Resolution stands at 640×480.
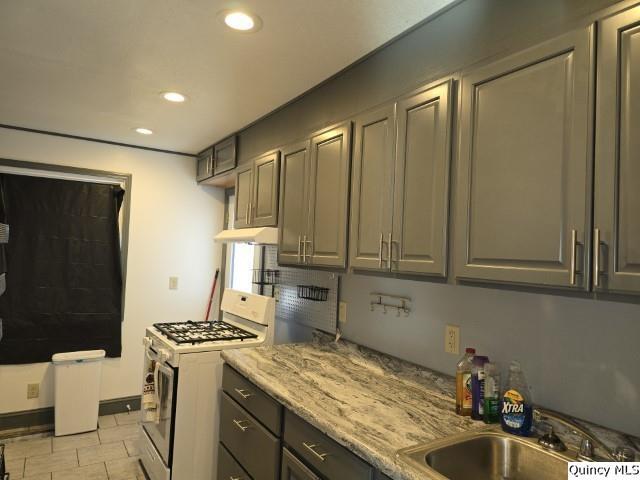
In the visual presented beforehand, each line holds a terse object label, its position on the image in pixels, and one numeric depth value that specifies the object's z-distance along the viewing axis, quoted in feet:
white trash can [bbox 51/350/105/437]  11.00
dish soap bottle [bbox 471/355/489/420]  4.92
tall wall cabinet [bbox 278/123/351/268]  6.57
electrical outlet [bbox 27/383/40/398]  11.23
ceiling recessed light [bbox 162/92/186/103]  8.42
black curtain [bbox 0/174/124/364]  11.07
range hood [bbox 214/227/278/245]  8.30
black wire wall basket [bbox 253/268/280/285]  10.53
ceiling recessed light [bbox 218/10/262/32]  5.54
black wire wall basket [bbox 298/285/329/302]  8.73
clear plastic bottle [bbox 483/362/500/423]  4.82
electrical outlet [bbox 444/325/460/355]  5.94
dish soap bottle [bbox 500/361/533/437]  4.47
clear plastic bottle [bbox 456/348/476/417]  5.02
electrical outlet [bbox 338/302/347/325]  8.20
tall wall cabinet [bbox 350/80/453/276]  4.92
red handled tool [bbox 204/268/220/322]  13.97
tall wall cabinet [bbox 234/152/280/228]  8.65
